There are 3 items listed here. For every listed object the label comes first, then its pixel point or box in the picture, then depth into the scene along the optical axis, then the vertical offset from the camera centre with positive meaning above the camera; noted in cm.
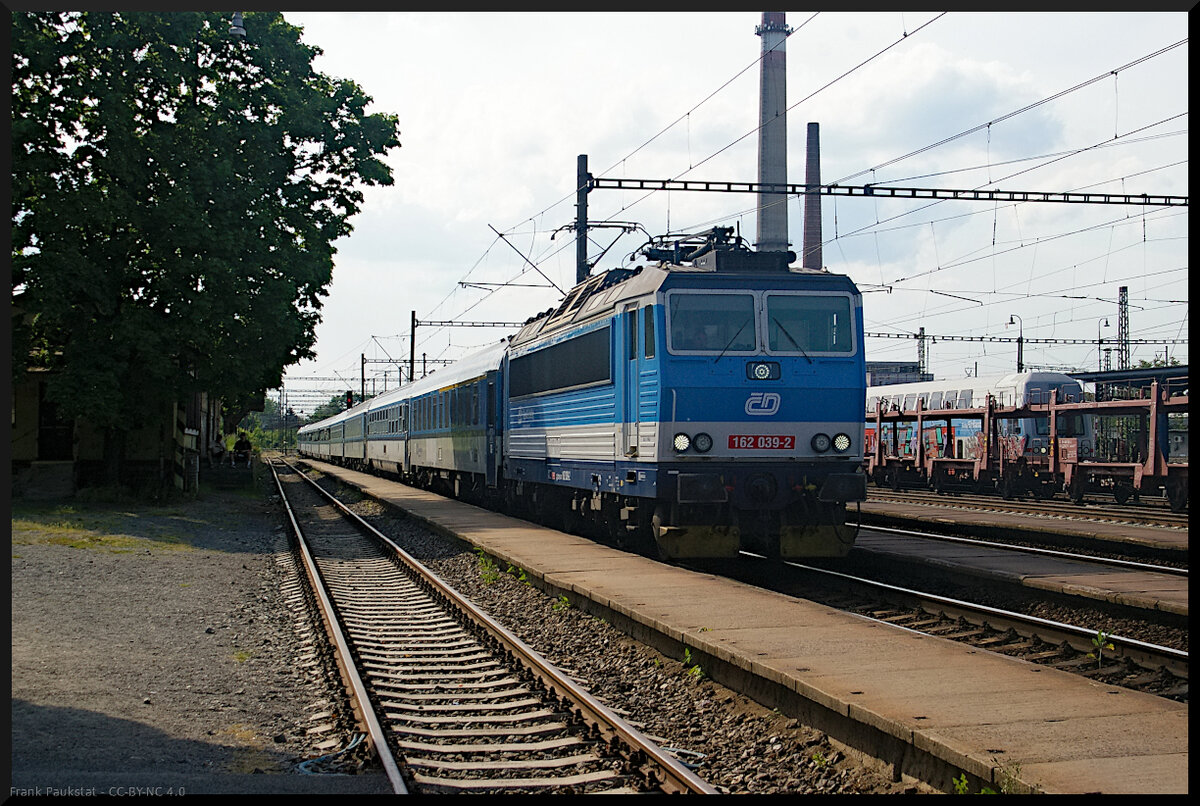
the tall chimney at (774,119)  4419 +1295
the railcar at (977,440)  2923 +25
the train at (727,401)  1250 +53
